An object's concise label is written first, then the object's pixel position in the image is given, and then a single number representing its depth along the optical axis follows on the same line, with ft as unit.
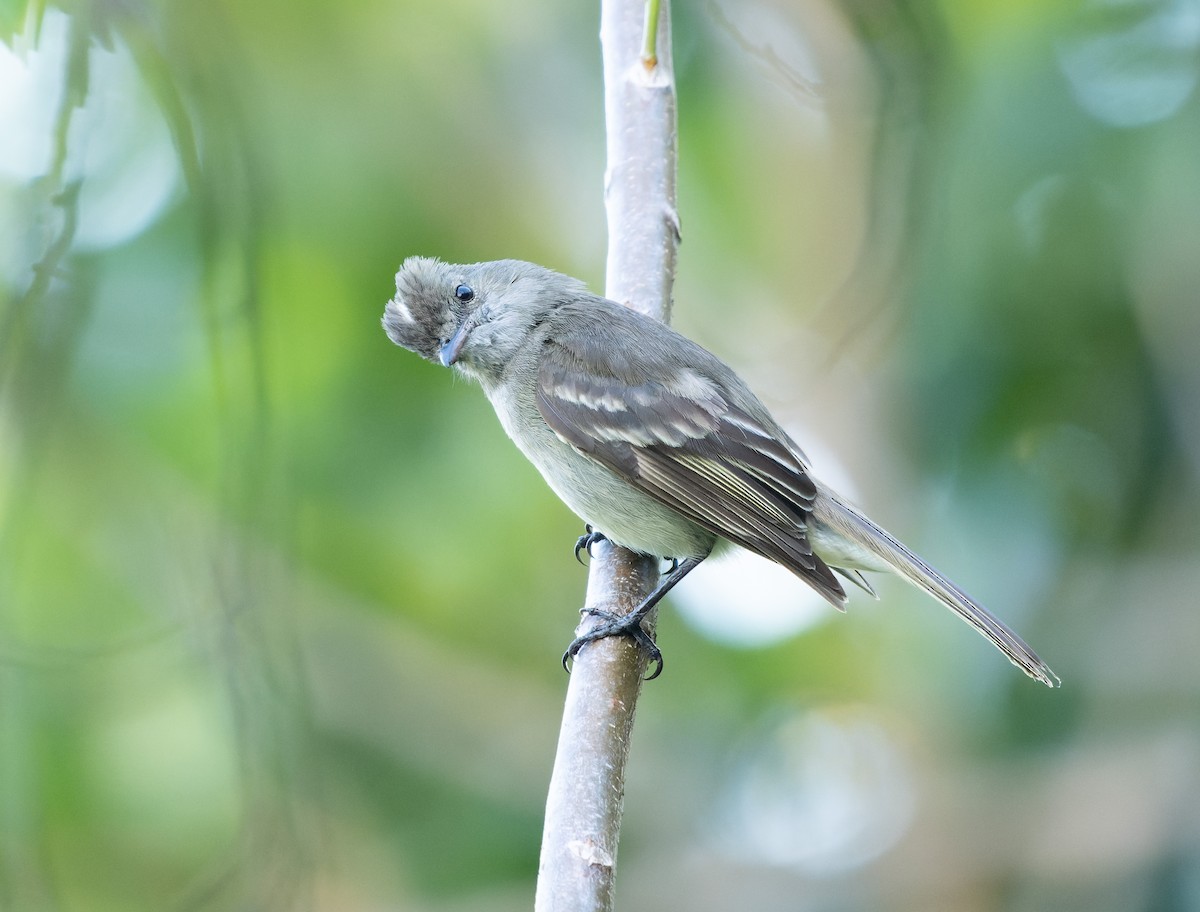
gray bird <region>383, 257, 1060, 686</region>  23.98
